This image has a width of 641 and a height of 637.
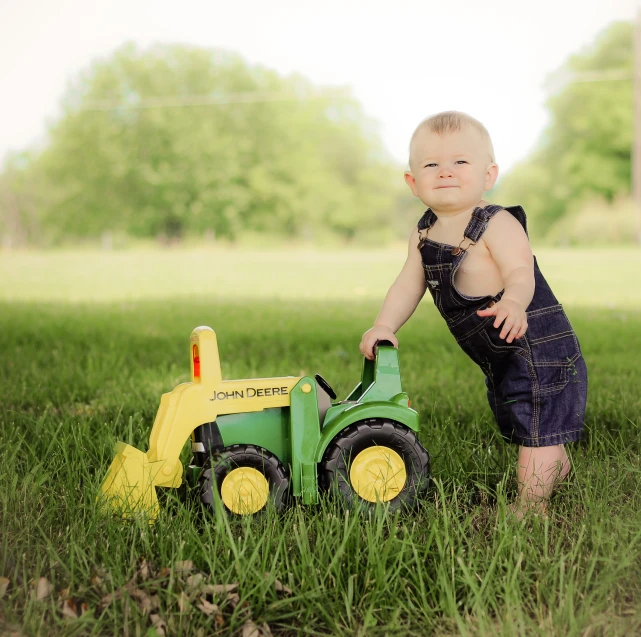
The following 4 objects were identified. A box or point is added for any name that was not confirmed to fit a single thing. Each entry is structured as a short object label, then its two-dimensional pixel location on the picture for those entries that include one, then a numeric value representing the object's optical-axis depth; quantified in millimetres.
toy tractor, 2373
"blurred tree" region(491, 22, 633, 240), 45156
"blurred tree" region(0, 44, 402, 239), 48156
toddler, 2672
